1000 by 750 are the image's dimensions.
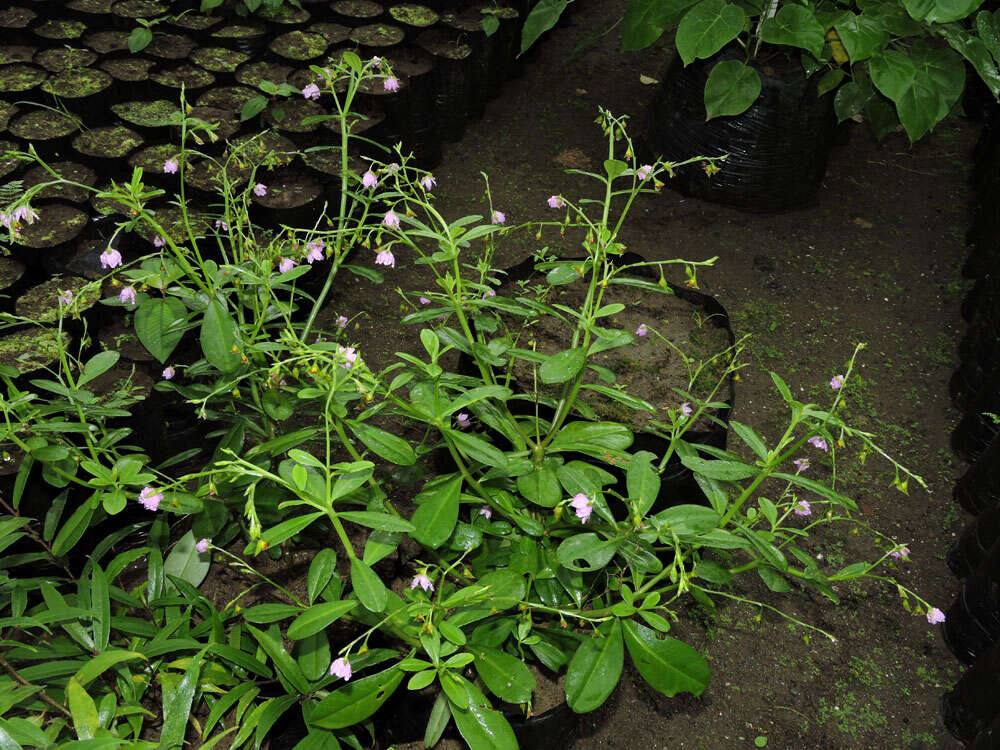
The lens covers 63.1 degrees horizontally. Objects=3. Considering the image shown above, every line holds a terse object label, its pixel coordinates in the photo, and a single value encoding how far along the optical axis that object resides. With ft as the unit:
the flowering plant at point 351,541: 4.08
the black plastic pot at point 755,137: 8.97
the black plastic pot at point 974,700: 5.18
